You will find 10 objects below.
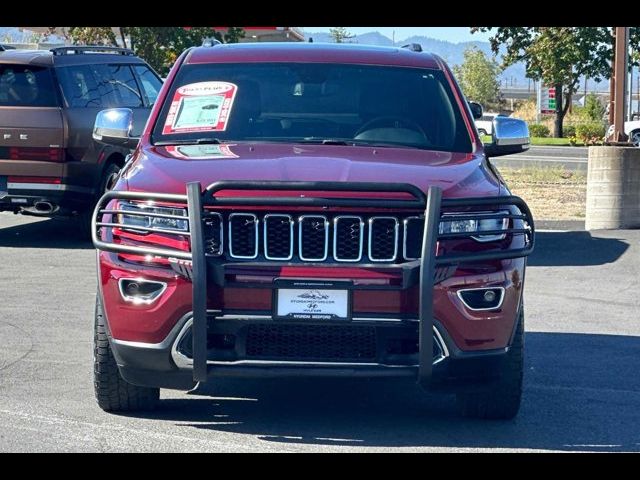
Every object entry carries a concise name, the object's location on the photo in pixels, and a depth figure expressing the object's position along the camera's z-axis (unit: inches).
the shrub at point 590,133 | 1996.8
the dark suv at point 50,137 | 525.7
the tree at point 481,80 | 3899.4
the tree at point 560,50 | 1959.9
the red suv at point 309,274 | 223.3
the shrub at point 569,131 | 2195.7
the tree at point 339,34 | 3602.4
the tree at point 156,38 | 1260.7
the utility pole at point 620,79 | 623.3
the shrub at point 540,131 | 2331.4
